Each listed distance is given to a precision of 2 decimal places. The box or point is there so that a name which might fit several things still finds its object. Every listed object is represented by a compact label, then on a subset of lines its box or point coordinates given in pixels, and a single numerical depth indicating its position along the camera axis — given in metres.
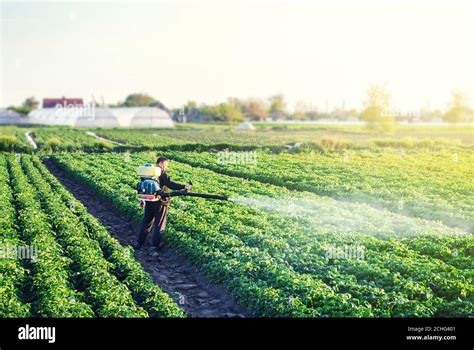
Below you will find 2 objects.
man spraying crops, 10.54
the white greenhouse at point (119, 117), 42.94
